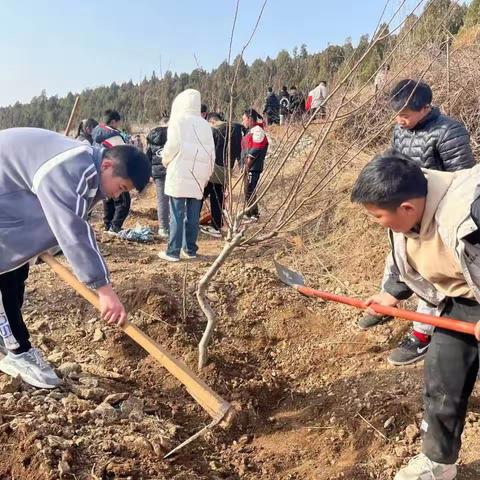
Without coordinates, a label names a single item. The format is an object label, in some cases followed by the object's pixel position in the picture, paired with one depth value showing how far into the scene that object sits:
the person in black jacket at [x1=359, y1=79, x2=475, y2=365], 3.04
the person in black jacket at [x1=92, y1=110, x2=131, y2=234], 5.77
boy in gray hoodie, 2.18
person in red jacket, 6.92
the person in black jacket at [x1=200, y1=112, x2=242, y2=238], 5.91
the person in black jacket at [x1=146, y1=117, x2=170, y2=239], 5.93
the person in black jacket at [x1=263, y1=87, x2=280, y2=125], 11.48
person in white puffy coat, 4.88
